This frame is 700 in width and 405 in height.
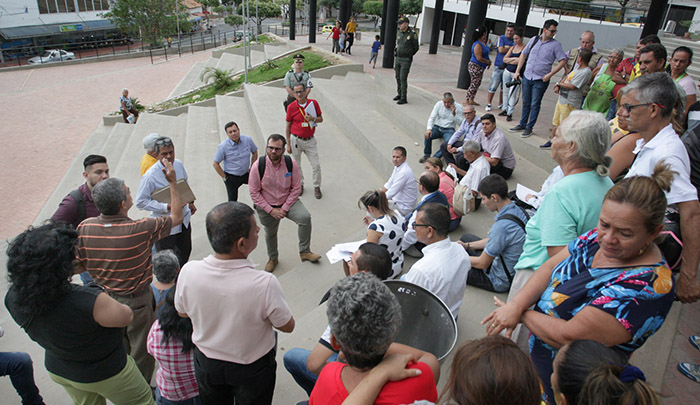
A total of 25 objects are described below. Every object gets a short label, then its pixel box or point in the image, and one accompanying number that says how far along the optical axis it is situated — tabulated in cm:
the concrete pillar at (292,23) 2001
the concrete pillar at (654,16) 1048
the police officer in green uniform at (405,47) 844
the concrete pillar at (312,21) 1853
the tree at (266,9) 4271
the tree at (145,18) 3394
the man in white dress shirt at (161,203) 438
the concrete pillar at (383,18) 1811
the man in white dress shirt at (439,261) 280
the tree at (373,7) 4262
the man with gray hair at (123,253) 292
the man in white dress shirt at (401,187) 530
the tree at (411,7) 3825
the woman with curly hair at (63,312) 207
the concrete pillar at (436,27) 1695
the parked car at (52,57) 2713
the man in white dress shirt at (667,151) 206
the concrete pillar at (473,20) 907
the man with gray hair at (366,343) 153
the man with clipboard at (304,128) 675
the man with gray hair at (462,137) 604
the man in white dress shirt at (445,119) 682
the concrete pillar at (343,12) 1802
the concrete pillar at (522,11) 1289
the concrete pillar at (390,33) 1175
